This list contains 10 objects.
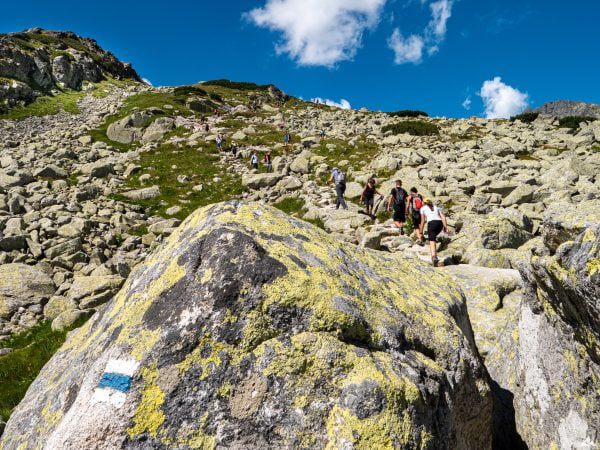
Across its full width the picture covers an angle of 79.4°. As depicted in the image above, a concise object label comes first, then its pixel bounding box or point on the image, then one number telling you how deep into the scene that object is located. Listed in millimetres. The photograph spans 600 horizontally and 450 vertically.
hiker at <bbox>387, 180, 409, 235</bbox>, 18625
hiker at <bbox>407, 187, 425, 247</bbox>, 17188
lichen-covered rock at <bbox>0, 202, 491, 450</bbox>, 3512
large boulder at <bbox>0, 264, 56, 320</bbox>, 12945
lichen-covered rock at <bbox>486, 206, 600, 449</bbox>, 4191
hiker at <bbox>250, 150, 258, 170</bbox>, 35844
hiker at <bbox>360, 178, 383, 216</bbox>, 20714
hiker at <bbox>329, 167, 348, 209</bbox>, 22422
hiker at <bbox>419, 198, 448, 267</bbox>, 14141
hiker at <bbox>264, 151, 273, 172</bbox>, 35284
